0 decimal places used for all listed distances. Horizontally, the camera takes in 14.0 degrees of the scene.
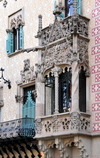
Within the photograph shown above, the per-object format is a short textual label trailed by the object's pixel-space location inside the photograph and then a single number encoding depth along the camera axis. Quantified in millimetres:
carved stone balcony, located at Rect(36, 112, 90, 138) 14797
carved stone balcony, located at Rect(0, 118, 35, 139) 17453
